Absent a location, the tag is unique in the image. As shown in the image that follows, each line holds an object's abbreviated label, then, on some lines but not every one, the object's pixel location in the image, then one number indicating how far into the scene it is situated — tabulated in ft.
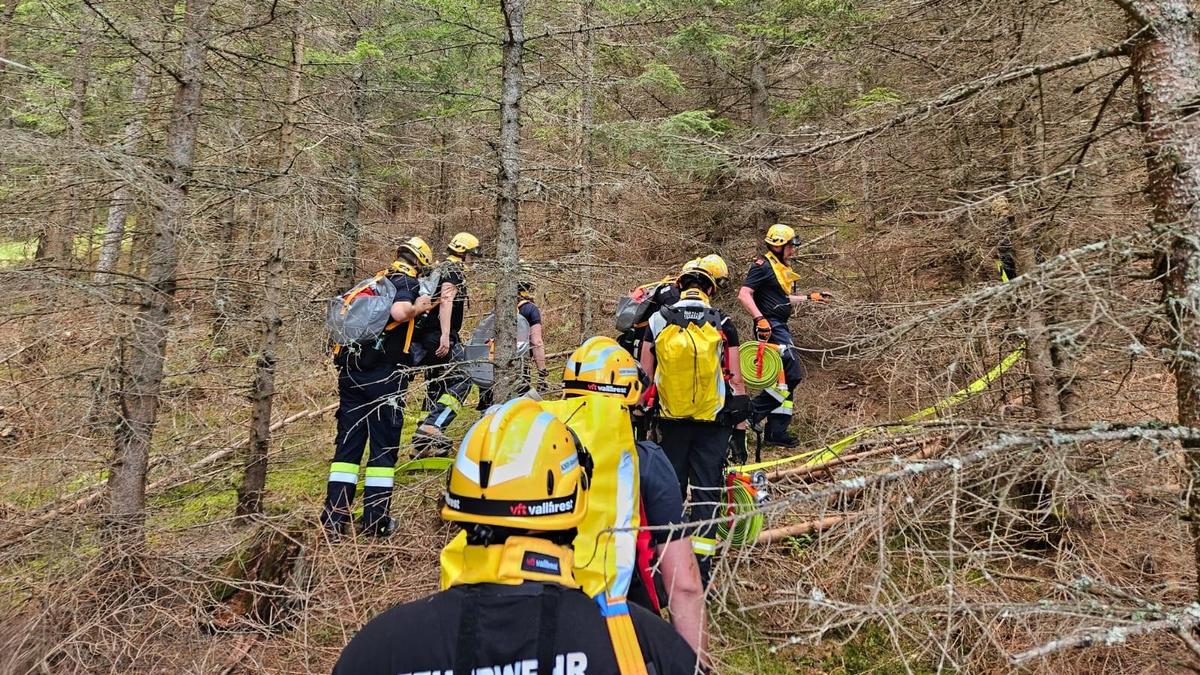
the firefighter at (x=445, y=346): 17.69
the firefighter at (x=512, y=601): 5.44
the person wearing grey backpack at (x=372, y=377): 16.60
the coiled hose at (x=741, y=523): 14.65
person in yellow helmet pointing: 25.04
